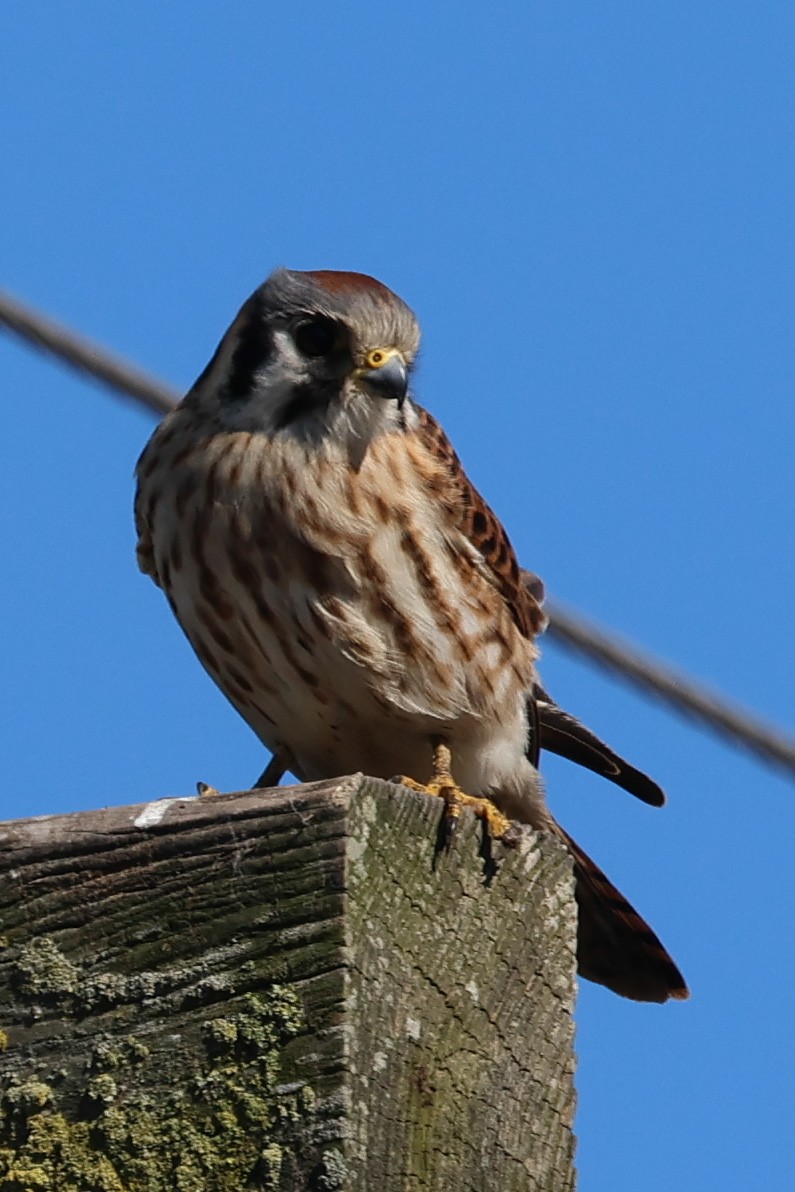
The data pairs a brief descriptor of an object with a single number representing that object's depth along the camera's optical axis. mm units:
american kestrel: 6883
